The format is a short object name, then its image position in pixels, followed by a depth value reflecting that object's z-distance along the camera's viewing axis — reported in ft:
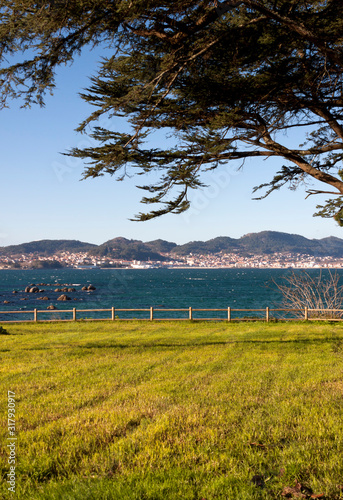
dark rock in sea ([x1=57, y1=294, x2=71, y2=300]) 228.82
